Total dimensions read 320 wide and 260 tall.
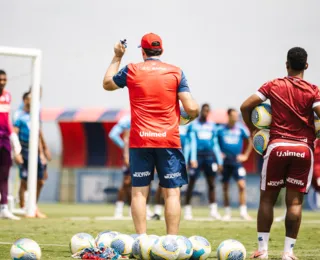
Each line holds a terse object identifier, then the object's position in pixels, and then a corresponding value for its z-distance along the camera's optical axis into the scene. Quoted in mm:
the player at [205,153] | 39375
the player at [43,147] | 36344
